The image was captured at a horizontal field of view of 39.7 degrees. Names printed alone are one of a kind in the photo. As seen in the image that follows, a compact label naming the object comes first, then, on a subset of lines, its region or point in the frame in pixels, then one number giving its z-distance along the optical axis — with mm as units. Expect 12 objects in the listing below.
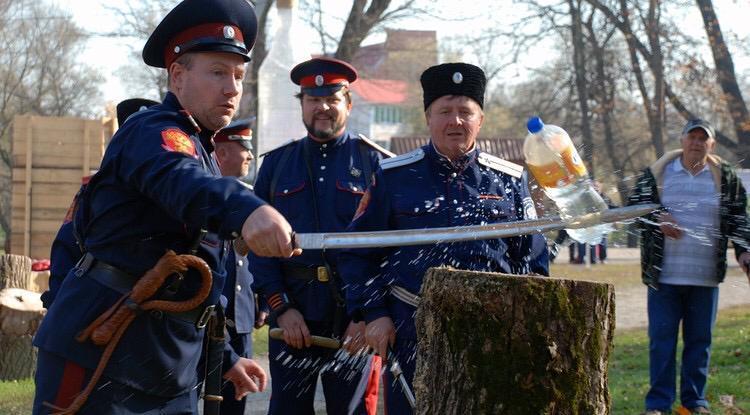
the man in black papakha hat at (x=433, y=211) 4863
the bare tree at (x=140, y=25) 22416
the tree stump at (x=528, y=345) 3652
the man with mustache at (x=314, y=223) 5766
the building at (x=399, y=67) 25311
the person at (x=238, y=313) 5770
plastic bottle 5105
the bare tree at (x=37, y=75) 39500
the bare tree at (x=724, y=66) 20062
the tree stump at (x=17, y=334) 9695
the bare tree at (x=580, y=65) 27516
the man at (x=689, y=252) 7762
